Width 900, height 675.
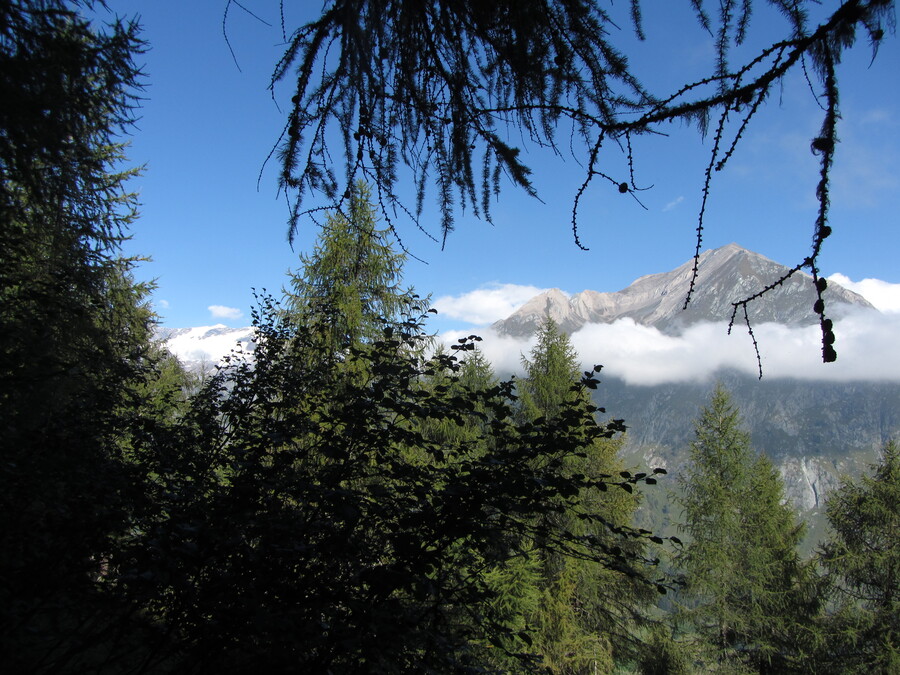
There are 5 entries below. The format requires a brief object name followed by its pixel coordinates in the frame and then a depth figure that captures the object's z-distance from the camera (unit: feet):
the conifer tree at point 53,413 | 6.49
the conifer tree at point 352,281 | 30.35
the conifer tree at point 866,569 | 41.55
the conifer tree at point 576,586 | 38.55
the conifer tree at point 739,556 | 48.98
